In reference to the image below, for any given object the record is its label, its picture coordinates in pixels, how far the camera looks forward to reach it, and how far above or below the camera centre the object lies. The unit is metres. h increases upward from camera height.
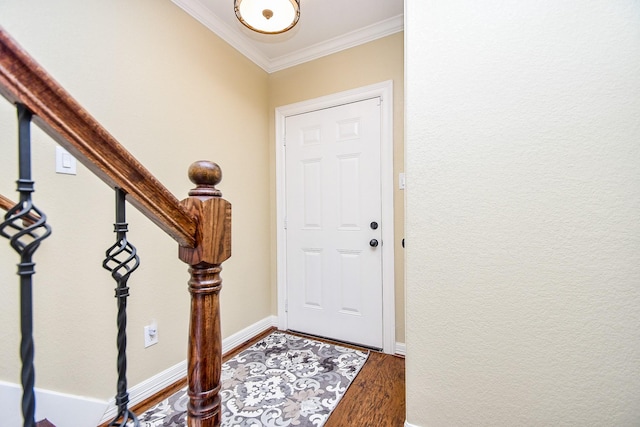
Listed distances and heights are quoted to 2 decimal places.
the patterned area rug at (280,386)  1.44 -1.08
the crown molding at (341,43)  2.08 +1.41
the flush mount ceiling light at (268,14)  1.53 +1.17
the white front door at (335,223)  2.19 -0.09
